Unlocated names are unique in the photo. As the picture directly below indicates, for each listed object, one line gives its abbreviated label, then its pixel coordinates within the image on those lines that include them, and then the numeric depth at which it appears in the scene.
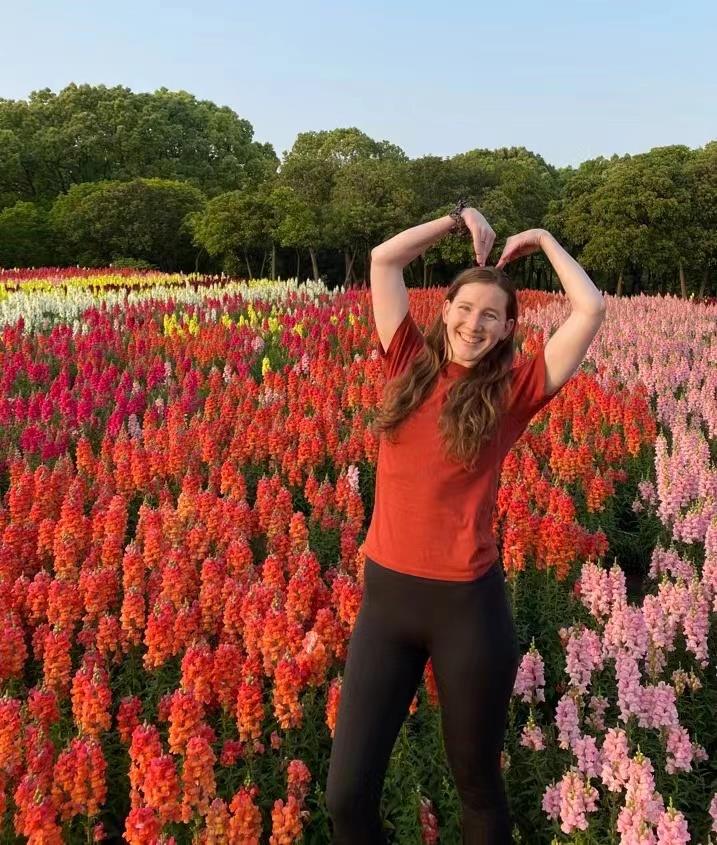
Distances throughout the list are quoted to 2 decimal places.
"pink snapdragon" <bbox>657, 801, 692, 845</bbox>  2.47
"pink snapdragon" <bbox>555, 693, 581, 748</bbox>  3.28
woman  2.57
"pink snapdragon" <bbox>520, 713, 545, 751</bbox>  3.41
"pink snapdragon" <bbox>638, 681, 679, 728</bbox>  3.34
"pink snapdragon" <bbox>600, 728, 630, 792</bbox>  2.95
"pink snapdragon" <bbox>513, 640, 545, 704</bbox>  3.62
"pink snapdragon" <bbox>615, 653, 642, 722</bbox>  3.39
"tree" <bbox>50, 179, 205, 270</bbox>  44.22
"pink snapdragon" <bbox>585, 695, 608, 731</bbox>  3.56
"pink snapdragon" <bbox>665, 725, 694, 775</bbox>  3.24
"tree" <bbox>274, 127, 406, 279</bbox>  39.22
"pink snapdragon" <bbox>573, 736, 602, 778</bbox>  3.12
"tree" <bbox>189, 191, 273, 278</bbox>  38.03
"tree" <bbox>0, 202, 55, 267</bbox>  43.62
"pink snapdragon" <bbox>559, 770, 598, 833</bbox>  2.88
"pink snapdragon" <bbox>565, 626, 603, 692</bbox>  3.57
